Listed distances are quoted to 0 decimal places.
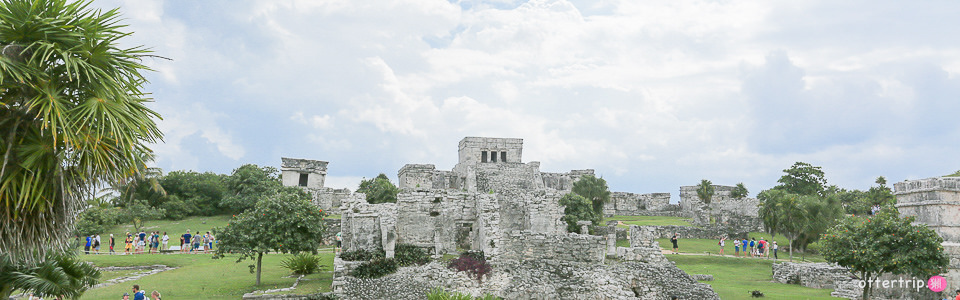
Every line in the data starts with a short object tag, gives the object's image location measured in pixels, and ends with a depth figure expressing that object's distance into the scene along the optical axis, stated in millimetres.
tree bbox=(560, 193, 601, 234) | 38747
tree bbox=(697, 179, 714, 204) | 57031
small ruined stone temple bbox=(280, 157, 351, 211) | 50409
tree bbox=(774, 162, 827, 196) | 57156
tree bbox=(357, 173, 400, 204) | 44875
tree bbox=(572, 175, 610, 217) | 46006
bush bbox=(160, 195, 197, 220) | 44344
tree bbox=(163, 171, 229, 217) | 47781
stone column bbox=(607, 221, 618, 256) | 24359
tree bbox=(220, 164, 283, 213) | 44688
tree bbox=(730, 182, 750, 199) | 63125
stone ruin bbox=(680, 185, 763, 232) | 43000
